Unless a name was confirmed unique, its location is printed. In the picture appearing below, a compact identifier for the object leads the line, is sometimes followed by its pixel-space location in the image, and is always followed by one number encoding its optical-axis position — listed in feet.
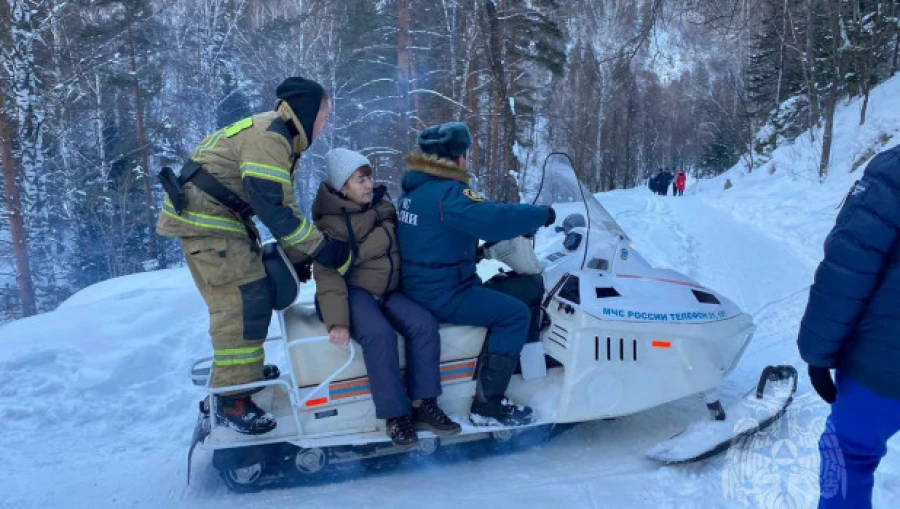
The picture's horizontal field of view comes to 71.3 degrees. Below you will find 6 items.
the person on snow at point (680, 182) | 113.29
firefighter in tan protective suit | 10.15
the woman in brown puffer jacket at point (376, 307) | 10.59
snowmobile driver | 11.15
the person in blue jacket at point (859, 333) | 6.61
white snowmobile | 10.96
